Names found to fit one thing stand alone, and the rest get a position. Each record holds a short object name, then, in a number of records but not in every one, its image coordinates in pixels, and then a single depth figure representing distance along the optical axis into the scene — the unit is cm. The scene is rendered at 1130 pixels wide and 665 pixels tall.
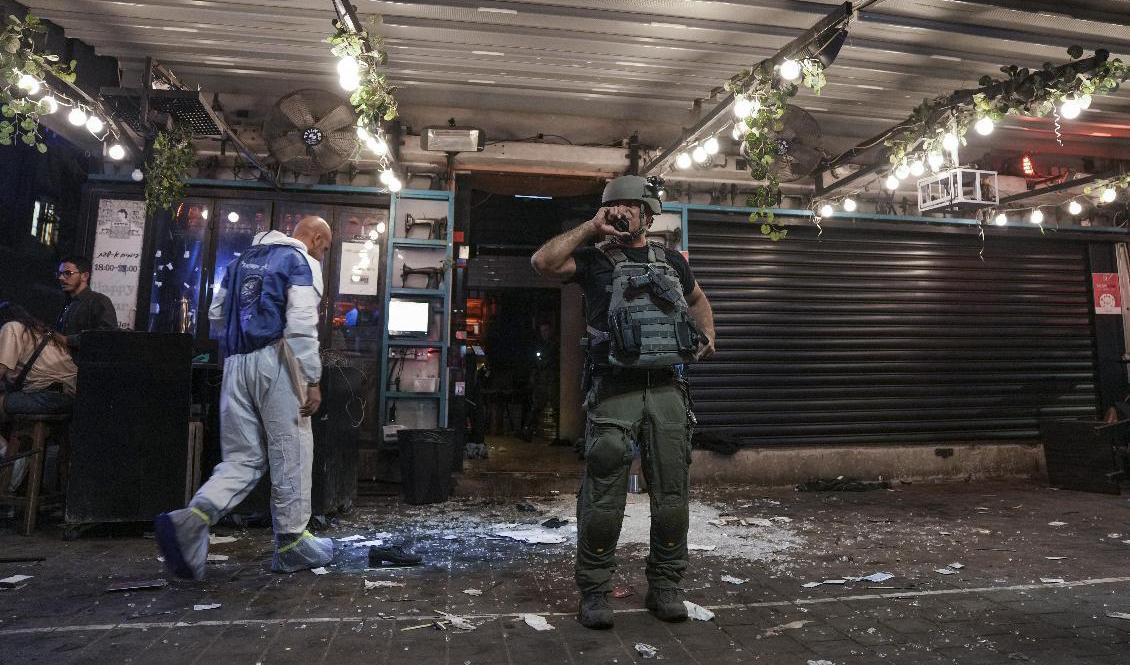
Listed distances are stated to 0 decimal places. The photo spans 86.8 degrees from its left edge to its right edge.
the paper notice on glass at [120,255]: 753
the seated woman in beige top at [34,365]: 508
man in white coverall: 402
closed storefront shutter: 869
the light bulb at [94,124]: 620
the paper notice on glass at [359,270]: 797
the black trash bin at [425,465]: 656
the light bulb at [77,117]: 602
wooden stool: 493
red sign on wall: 955
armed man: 321
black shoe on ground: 421
